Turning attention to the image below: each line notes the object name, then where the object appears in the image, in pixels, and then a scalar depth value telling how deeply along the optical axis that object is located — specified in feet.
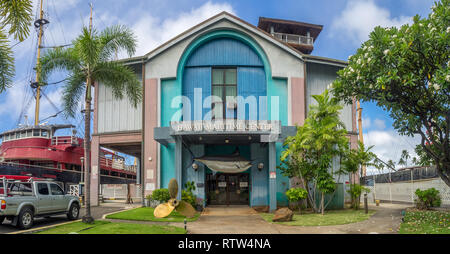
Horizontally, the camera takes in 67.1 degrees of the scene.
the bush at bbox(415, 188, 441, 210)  65.10
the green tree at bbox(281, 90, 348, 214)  63.87
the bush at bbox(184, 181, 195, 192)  69.91
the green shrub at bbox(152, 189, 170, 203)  66.23
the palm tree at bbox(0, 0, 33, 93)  24.95
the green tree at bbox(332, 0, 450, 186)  43.21
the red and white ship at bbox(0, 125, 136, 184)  105.17
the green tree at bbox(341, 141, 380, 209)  70.64
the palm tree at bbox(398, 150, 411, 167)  201.51
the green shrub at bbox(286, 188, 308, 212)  65.10
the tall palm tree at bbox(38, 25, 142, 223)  51.47
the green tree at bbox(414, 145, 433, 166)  59.47
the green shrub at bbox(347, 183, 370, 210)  72.43
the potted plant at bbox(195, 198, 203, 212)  71.00
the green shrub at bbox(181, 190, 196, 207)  67.68
